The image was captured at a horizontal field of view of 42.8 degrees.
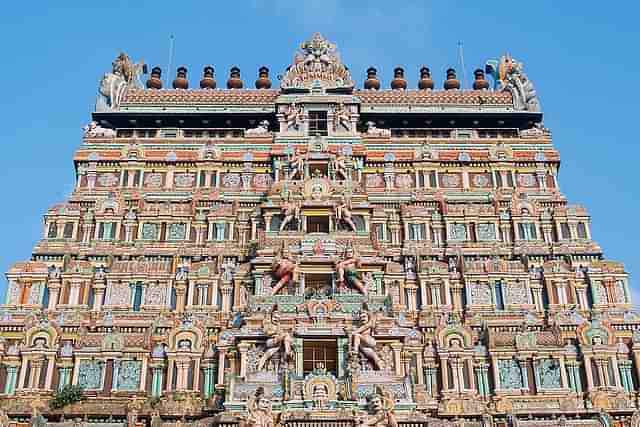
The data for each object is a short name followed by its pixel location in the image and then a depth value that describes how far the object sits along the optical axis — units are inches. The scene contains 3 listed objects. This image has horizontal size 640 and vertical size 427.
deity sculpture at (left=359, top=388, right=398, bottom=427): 1095.0
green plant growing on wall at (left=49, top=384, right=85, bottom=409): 1267.2
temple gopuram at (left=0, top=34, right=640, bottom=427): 1231.5
